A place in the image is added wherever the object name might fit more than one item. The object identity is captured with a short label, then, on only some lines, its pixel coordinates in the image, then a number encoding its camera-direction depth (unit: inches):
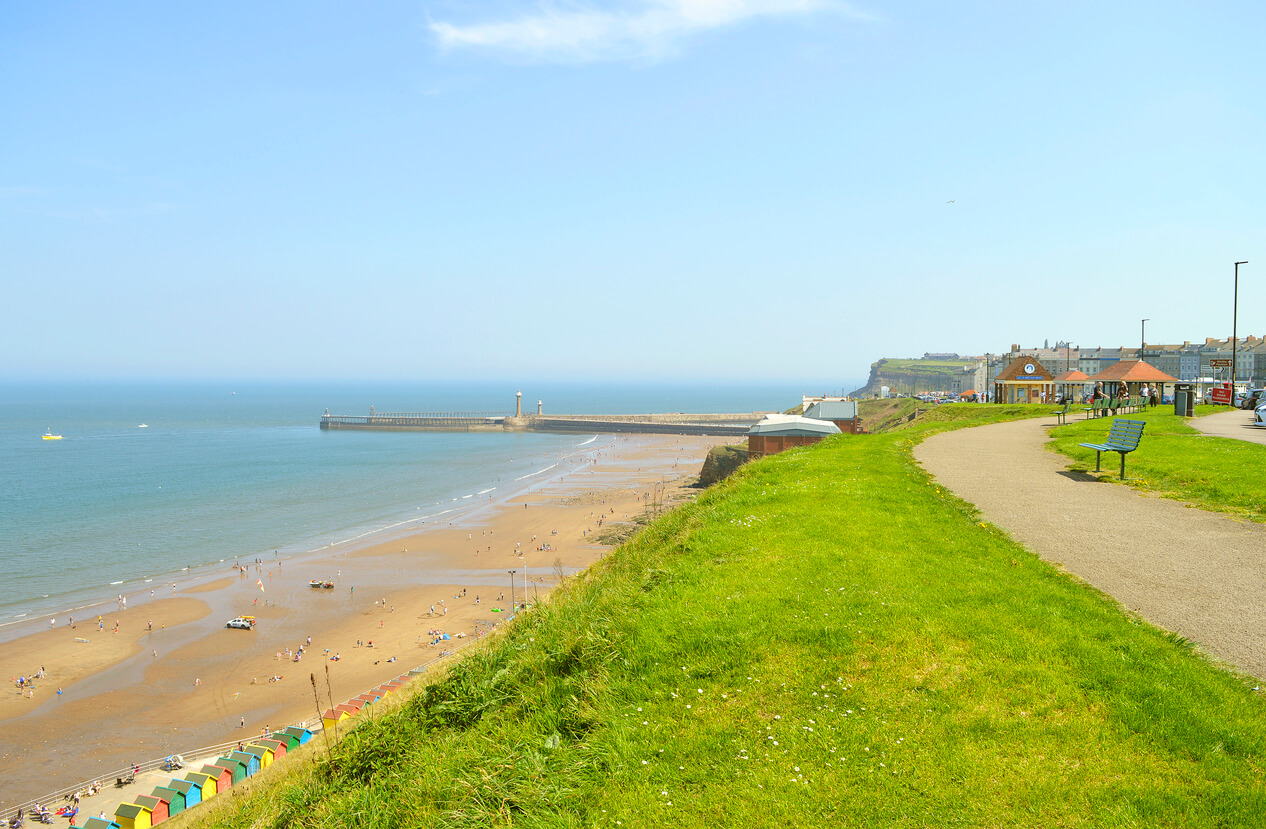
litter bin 985.9
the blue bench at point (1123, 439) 557.9
